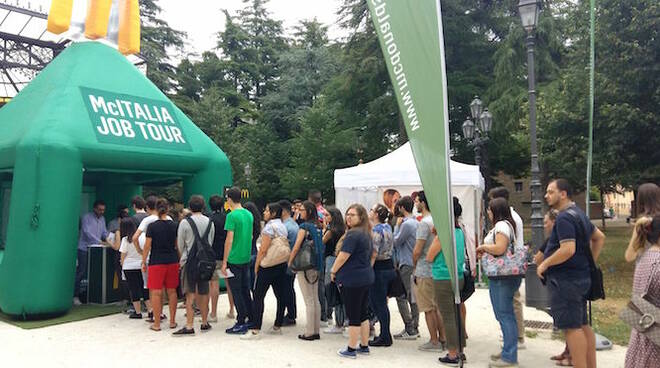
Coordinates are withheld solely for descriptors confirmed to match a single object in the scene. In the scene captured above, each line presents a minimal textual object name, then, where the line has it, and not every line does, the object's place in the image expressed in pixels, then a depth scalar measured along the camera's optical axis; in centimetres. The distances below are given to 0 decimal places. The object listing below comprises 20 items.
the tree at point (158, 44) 3303
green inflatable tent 738
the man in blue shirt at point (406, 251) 627
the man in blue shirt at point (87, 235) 876
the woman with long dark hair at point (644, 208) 411
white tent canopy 1116
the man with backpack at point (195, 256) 659
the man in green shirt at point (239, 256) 664
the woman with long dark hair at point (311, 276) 631
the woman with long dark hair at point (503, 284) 489
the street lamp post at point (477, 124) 1377
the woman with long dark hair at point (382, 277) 598
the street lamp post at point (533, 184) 812
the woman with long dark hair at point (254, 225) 773
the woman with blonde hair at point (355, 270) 540
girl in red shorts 673
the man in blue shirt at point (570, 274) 429
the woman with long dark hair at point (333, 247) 618
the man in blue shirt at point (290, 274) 680
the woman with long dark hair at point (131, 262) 759
